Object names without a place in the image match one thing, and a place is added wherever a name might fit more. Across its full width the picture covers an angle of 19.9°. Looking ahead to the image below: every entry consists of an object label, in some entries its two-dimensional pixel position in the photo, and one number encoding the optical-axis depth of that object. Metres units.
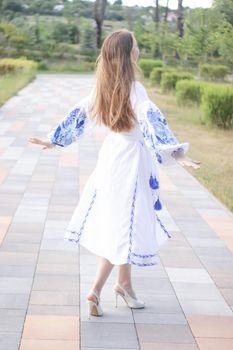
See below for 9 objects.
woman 3.39
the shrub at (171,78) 22.05
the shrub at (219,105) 13.12
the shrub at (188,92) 17.41
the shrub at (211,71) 29.03
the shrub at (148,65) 31.78
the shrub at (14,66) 30.12
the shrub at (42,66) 43.77
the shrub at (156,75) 26.95
